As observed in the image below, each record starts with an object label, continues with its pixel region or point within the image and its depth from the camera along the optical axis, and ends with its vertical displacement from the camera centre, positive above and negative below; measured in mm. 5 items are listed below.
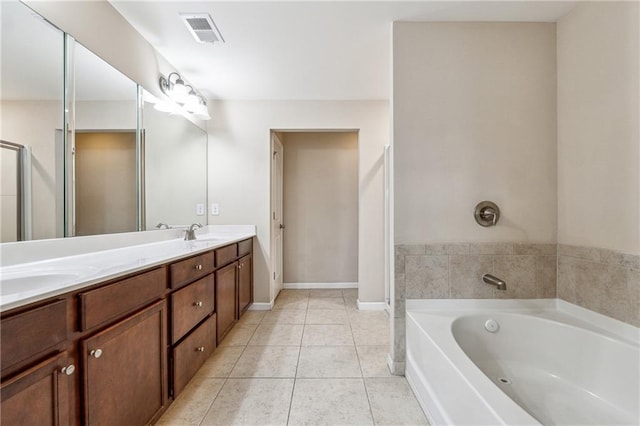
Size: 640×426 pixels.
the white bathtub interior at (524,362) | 1112 -744
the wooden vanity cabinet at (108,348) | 722 -496
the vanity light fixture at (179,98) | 2178 +969
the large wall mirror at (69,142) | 1121 +383
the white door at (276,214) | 3066 -22
